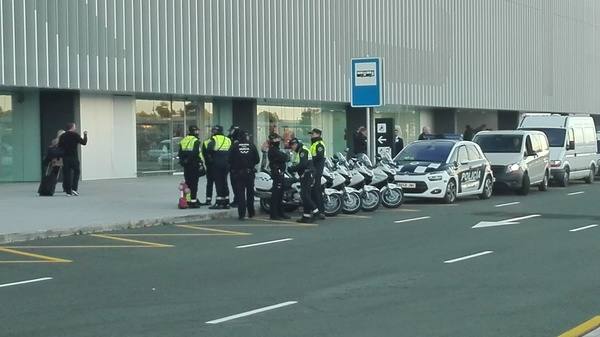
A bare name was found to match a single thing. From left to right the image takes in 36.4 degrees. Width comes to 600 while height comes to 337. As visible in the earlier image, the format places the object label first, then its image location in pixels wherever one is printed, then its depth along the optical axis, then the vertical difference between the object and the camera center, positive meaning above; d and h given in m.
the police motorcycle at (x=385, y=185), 19.80 -0.71
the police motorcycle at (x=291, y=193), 17.91 -0.78
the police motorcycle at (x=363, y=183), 19.11 -0.63
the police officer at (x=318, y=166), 17.08 -0.23
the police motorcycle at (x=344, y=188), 18.44 -0.71
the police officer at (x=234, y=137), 17.41 +0.34
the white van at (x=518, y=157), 24.25 -0.18
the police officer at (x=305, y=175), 16.91 -0.40
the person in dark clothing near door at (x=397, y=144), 29.63 +0.26
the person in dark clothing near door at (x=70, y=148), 20.67 +0.22
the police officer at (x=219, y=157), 18.38 -0.04
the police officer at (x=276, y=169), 17.25 -0.29
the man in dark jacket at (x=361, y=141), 27.45 +0.36
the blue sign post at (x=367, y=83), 20.86 +1.61
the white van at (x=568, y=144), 27.94 +0.17
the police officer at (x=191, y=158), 18.50 -0.05
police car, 21.12 -0.45
